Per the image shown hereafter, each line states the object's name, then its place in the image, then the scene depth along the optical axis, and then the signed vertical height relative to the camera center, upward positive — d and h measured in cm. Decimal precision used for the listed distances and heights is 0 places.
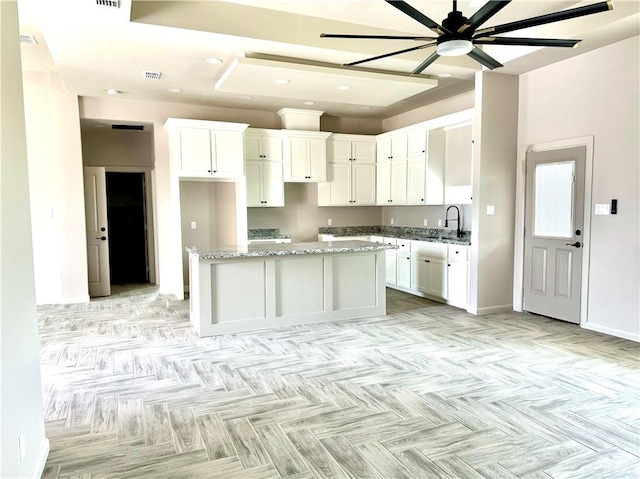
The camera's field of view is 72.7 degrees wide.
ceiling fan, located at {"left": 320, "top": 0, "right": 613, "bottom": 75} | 253 +117
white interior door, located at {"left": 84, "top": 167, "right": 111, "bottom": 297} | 673 -24
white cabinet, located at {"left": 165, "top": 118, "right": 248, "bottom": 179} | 620 +93
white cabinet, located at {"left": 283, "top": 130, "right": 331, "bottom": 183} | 698 +90
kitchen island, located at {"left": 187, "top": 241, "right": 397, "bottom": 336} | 451 -82
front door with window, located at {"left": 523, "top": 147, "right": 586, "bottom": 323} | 478 -28
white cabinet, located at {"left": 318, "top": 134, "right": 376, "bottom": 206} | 742 +66
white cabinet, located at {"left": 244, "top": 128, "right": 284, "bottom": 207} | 680 +69
